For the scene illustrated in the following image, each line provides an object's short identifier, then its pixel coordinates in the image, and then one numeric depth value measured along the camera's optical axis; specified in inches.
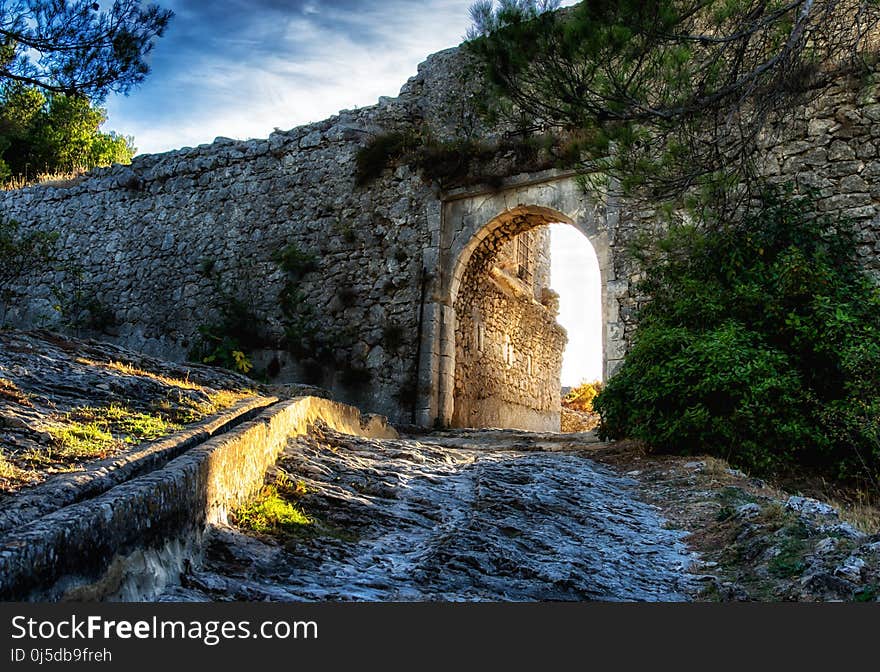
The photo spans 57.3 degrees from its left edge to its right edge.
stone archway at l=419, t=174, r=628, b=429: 382.9
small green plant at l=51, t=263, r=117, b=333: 512.1
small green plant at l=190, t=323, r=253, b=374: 438.6
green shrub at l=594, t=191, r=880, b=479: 251.4
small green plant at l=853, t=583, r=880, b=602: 111.0
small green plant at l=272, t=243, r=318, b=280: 450.6
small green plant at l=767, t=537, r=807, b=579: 129.4
